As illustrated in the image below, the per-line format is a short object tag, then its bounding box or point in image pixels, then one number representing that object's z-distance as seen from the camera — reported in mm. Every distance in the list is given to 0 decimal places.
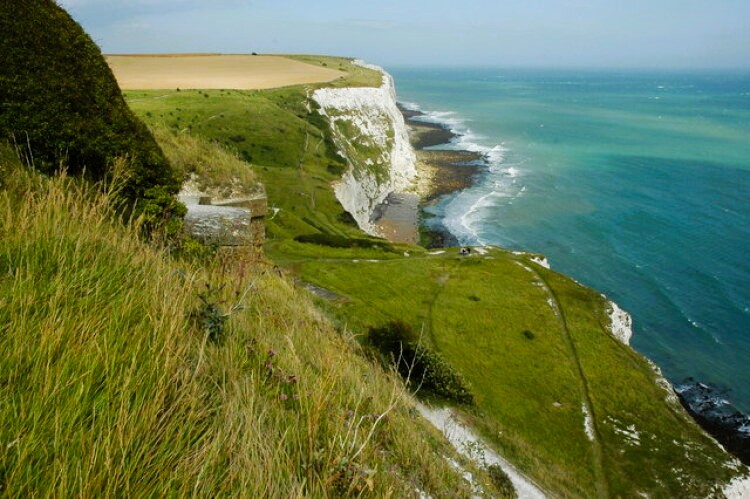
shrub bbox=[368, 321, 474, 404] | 27656
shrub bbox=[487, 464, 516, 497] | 18558
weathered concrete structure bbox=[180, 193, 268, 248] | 14781
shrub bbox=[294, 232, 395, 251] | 52344
